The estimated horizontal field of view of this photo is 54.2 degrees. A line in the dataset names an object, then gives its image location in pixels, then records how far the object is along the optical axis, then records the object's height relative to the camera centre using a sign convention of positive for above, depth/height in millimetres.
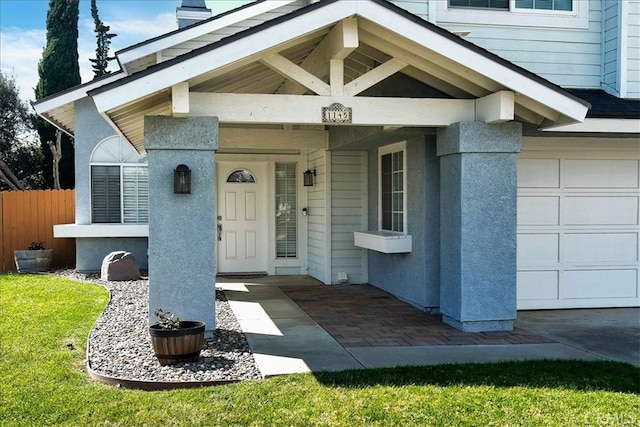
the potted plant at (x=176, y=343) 5816 -1348
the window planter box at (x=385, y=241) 9109 -681
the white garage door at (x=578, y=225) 8852 -436
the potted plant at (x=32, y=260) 13781 -1311
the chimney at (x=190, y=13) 13844 +4108
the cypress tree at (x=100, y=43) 25781 +6528
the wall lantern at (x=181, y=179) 6668 +212
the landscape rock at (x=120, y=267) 12070 -1319
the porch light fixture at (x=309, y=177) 12289 +404
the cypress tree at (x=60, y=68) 20969 +4593
